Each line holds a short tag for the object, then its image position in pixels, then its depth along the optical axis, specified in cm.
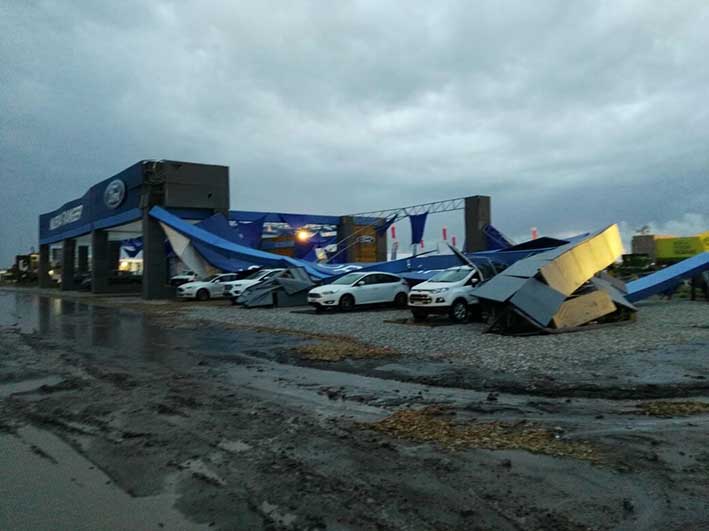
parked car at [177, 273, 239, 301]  3178
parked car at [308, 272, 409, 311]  2178
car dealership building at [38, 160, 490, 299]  3475
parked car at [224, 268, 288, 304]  2771
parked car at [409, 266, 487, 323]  1706
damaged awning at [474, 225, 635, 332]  1370
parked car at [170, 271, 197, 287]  4153
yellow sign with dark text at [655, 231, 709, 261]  4147
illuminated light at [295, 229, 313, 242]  4628
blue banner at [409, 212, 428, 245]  4197
